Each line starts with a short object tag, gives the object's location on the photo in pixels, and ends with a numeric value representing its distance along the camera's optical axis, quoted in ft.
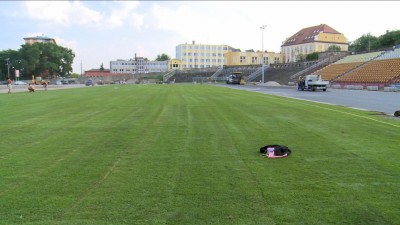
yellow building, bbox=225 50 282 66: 562.66
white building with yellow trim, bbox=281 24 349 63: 464.65
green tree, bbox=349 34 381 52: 383.12
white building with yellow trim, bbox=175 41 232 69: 629.92
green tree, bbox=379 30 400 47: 336.45
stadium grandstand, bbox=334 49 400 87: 168.25
